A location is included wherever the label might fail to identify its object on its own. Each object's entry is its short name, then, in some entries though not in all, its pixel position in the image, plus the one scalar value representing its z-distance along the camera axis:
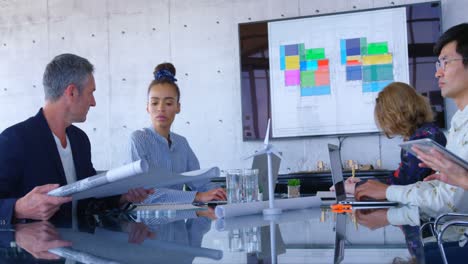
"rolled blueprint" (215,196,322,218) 1.75
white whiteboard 4.37
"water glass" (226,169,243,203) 2.09
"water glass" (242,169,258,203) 2.09
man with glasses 1.83
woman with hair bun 3.07
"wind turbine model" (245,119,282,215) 1.86
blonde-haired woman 2.61
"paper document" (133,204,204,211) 2.38
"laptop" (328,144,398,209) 2.13
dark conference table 0.89
